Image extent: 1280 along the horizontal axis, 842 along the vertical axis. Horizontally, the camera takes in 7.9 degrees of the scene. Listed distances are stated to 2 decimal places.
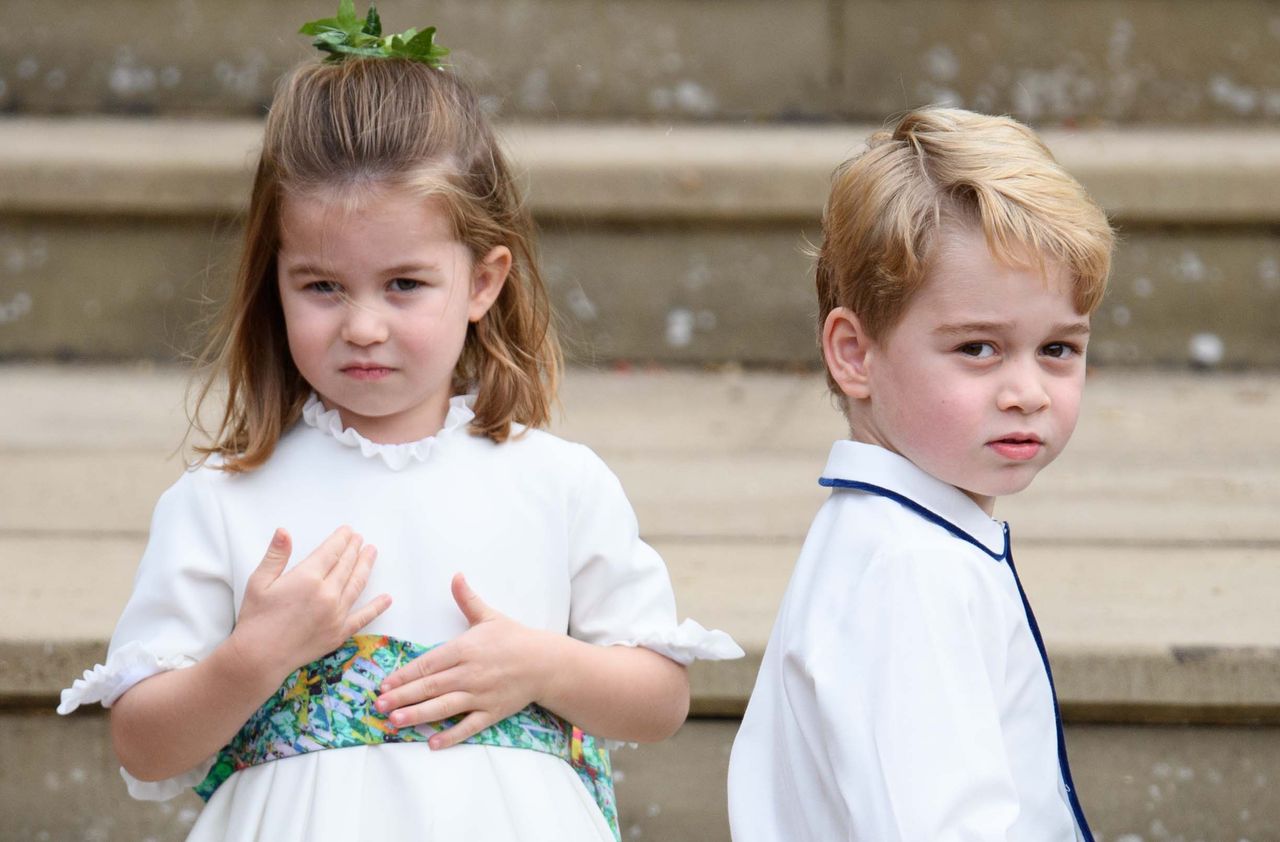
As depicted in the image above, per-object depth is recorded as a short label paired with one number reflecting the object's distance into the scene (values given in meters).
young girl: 5.20
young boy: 5.08
